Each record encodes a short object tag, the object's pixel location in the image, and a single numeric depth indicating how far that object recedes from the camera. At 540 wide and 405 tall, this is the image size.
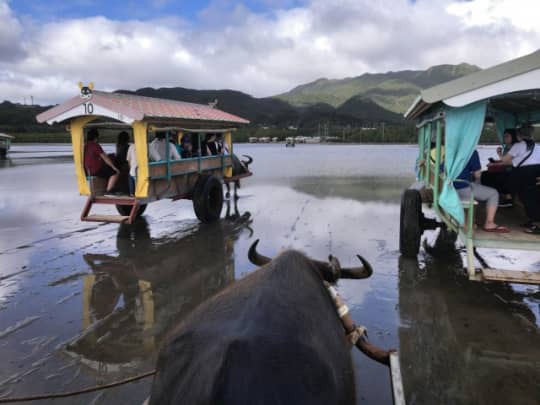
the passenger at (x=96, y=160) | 7.29
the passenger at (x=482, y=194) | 4.61
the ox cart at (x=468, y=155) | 4.00
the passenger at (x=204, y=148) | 9.82
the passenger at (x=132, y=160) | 7.05
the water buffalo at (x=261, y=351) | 1.50
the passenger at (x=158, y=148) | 7.38
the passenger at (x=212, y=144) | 10.10
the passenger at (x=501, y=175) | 5.95
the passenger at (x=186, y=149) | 8.84
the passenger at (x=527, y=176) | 4.72
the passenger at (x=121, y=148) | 8.09
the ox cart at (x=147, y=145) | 6.63
